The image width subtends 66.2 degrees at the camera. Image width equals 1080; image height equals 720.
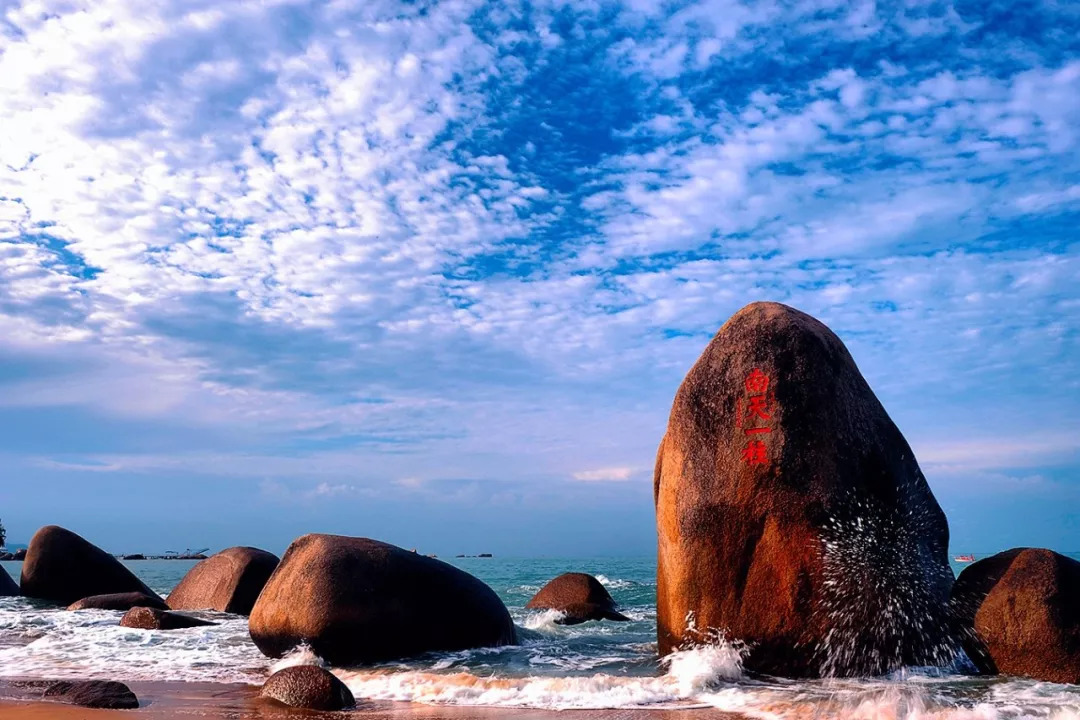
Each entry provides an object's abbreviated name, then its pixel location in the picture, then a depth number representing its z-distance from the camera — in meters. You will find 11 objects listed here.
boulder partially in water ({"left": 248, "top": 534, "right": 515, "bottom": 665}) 9.85
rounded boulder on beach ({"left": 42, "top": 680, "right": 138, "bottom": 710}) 7.46
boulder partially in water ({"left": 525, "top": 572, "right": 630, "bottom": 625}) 16.72
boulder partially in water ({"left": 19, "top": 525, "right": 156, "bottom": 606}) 18.17
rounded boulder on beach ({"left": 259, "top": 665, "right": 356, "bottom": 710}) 7.45
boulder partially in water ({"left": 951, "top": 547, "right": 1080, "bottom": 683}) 7.99
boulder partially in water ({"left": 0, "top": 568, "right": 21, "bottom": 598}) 19.09
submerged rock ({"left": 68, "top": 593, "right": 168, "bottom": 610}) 15.50
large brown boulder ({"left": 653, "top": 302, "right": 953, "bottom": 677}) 8.46
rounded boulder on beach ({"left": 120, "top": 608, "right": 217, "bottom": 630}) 12.67
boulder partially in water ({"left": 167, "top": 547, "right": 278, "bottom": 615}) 15.86
